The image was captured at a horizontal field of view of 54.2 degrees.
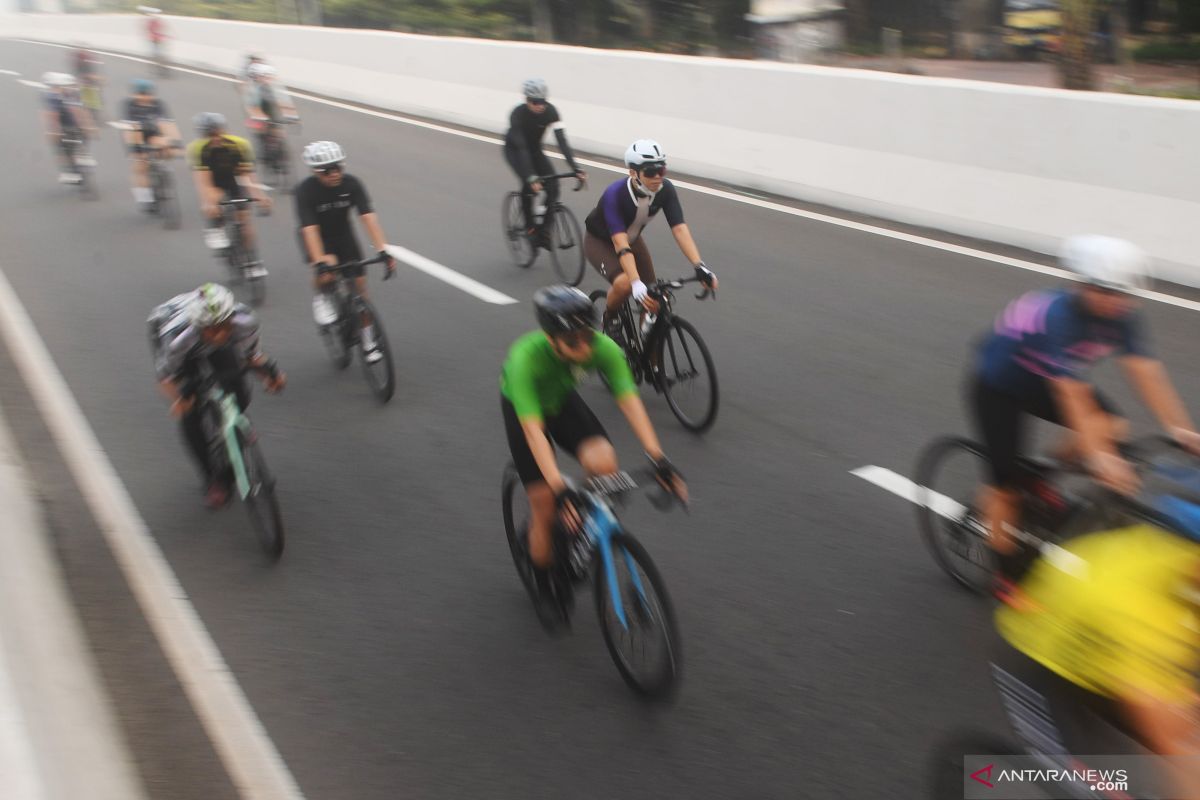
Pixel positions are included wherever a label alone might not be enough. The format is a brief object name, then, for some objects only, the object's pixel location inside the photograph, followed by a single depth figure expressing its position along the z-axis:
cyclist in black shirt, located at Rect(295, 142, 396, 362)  9.30
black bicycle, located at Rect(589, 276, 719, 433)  7.94
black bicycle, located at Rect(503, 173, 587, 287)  12.11
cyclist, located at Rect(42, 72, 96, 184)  18.00
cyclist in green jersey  4.99
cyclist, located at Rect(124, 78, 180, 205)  15.55
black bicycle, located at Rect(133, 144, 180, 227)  15.53
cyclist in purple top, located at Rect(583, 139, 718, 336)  8.15
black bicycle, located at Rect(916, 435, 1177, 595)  5.04
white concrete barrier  10.41
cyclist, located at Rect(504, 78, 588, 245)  12.33
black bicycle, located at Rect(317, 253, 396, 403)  8.91
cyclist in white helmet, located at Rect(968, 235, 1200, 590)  4.41
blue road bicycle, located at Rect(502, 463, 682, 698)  4.79
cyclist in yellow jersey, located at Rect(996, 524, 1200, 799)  2.83
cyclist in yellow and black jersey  12.10
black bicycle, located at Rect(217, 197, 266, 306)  12.03
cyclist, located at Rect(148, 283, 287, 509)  6.64
